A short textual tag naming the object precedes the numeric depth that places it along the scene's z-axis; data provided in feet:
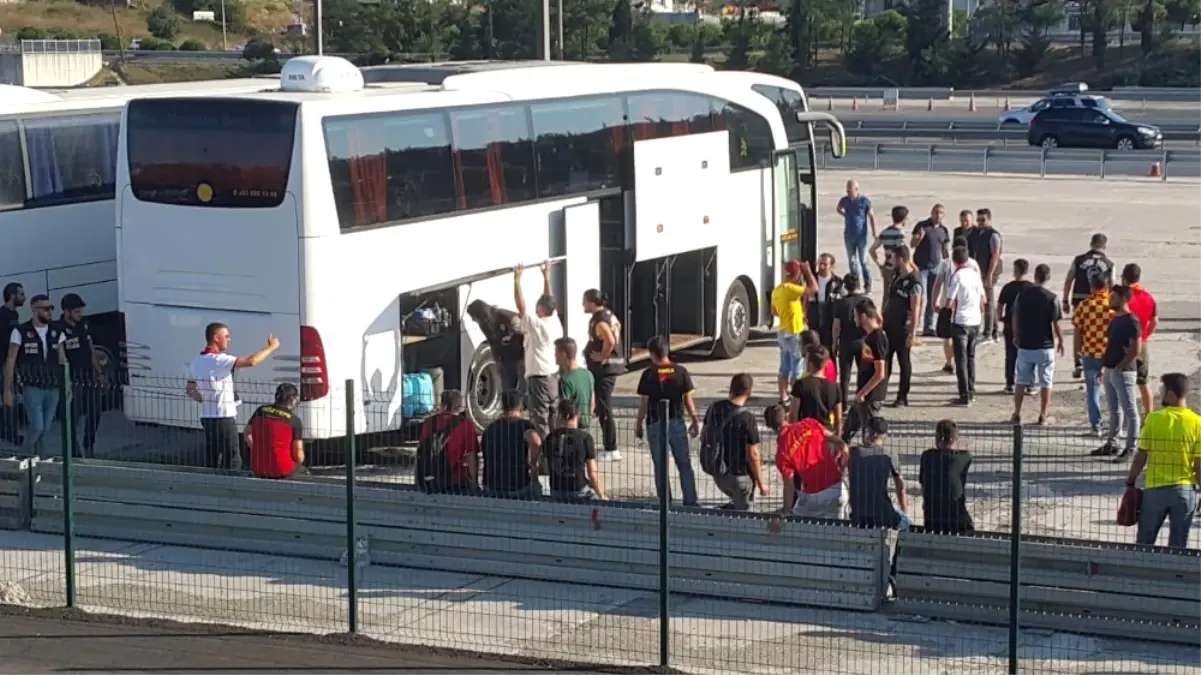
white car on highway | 170.81
